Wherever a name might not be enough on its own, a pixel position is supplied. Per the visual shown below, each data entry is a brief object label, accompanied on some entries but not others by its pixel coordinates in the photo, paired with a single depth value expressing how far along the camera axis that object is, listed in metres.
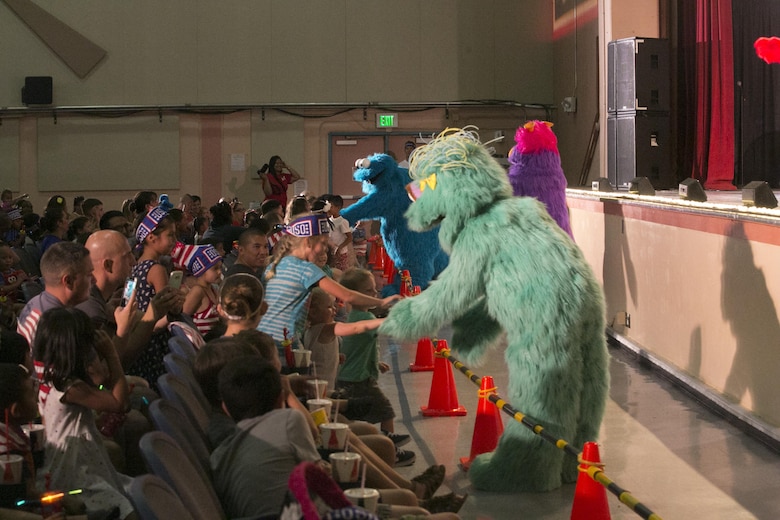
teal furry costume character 4.71
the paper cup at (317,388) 4.36
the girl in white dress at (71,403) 3.44
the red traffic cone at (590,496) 4.14
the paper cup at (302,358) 4.93
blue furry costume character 8.78
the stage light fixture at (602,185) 10.27
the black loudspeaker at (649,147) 10.79
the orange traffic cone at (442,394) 6.57
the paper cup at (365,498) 3.03
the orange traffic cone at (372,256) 14.70
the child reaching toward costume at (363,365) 5.69
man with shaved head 4.67
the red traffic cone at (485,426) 5.48
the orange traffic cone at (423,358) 8.02
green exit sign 18.00
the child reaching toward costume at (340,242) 10.55
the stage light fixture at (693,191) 7.25
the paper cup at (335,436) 3.69
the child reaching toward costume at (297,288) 5.41
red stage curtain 11.90
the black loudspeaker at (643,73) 10.68
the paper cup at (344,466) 3.42
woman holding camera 16.83
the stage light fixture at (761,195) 6.04
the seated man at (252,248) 6.39
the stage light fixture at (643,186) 8.83
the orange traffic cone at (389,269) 12.92
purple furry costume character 7.88
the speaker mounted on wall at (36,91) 17.56
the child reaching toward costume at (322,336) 5.54
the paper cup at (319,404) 4.16
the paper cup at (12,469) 3.04
